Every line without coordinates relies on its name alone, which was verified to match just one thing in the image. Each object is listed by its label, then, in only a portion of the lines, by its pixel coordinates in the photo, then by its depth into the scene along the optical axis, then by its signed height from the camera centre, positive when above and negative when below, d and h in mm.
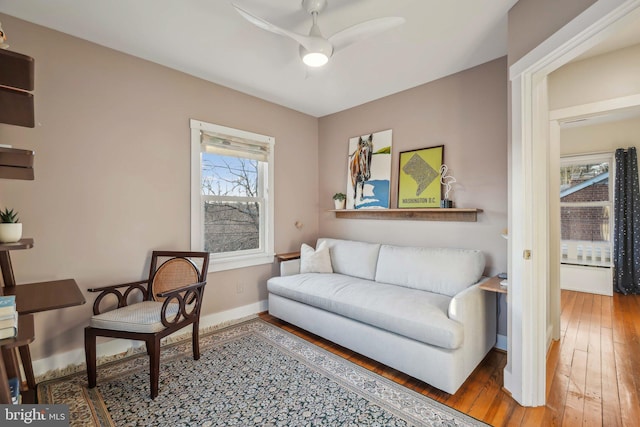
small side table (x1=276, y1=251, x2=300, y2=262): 3564 -552
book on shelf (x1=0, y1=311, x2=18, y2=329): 1032 -385
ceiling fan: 1704 +1121
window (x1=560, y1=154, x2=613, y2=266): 4434 +22
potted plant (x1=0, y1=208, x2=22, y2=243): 1353 -70
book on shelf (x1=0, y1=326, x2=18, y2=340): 1029 -425
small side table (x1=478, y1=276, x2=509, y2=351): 2113 -575
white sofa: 1977 -766
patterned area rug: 1734 -1238
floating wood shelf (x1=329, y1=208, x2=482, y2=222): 2797 -26
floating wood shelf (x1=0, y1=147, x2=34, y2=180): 1088 +198
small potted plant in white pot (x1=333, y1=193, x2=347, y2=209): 3791 +161
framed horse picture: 3445 +517
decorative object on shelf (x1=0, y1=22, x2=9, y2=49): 1085 +661
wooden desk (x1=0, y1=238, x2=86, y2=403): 1227 -470
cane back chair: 1963 -731
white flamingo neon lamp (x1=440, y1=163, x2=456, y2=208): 2856 +296
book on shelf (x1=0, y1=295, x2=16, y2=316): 1040 -335
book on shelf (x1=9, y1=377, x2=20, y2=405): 1327 -865
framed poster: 3012 +370
